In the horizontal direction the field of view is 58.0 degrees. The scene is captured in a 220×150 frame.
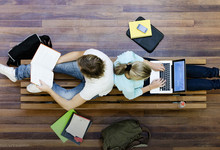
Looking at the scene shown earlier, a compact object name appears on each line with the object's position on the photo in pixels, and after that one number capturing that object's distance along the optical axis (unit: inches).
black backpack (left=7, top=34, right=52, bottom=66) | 85.7
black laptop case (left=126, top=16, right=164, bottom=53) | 95.0
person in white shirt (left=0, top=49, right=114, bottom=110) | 59.5
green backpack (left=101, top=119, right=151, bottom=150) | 85.9
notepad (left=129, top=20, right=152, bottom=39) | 94.9
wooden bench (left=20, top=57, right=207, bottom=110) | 85.3
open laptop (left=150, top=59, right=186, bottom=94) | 77.8
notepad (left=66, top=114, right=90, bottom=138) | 92.7
